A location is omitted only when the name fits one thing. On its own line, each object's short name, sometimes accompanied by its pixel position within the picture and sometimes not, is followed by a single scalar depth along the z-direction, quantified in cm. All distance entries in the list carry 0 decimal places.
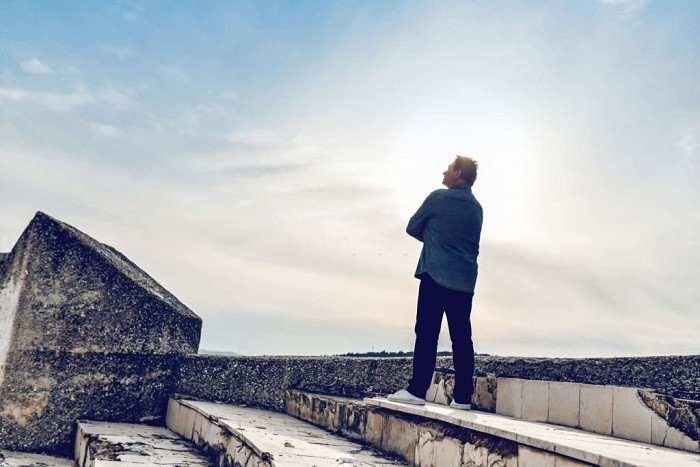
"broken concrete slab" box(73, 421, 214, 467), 361
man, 377
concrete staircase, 237
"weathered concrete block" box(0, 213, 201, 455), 490
